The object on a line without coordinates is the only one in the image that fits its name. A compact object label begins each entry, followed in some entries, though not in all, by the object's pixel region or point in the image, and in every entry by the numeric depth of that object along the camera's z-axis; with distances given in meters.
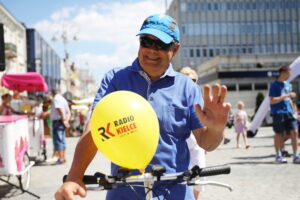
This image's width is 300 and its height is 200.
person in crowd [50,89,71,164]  10.52
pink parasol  13.36
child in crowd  14.00
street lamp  43.31
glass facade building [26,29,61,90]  60.97
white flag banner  12.22
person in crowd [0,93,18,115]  11.80
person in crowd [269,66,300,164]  8.90
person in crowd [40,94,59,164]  11.53
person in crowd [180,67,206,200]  4.26
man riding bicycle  2.26
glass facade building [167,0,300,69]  73.12
